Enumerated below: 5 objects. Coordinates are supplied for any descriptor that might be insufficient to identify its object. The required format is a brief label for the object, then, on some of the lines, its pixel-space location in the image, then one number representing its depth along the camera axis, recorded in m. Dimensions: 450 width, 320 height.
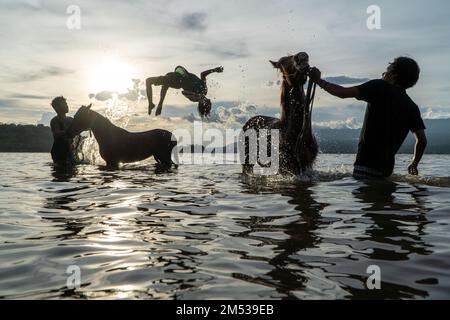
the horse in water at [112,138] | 13.14
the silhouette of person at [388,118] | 7.19
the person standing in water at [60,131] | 13.88
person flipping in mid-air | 10.65
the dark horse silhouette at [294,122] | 7.67
